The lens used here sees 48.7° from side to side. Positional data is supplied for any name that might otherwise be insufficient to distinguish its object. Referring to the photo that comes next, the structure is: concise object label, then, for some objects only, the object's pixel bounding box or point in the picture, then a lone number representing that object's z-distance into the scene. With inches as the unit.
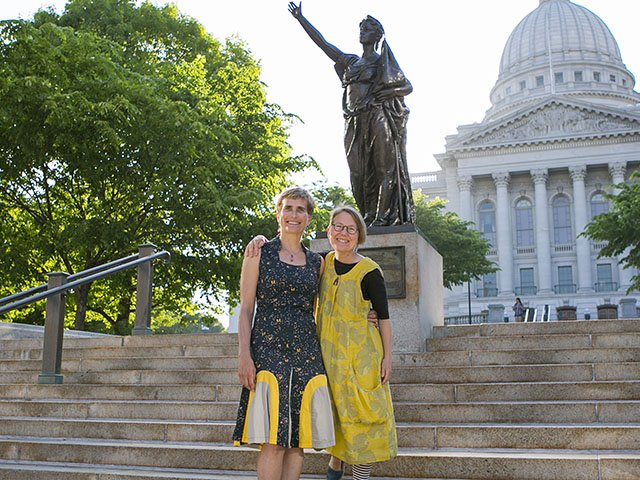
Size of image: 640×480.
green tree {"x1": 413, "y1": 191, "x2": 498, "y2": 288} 1599.4
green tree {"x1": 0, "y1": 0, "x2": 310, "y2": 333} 639.8
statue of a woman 360.8
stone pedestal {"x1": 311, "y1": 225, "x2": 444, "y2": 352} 327.9
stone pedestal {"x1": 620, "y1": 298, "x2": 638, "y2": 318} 1157.7
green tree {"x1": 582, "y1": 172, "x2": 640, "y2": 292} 1018.1
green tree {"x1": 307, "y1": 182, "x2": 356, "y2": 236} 815.7
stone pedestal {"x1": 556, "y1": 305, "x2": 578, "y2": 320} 904.3
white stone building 2544.3
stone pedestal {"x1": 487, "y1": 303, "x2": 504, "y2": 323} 1278.5
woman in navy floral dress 158.7
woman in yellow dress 167.9
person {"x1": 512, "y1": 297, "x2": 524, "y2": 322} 1307.8
